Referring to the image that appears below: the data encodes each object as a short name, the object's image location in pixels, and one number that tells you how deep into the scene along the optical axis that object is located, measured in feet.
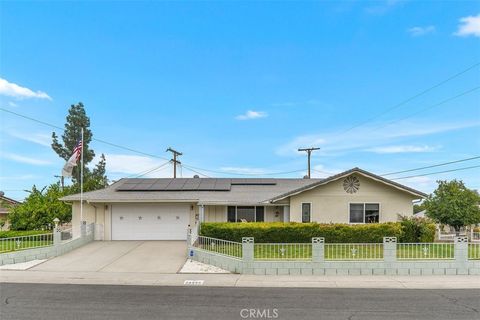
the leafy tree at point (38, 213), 85.30
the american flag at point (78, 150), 71.52
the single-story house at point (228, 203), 72.83
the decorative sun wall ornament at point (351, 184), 73.20
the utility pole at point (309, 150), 133.50
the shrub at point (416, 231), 64.80
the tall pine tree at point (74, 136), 159.63
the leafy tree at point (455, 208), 115.24
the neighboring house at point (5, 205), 123.88
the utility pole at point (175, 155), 129.39
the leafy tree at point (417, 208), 275.18
